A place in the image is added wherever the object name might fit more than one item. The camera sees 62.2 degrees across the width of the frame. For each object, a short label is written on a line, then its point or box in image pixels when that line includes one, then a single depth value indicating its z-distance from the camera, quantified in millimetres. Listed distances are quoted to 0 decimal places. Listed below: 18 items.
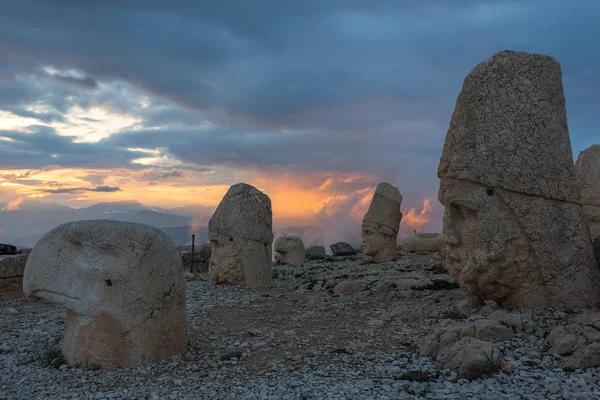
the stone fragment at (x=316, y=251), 27455
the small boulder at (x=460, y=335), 6814
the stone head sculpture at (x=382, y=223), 21062
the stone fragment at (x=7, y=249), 15734
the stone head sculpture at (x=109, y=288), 6820
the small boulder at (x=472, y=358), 5871
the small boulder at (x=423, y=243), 24328
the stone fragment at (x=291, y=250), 23656
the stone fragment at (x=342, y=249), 27344
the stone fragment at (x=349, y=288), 11961
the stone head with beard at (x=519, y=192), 8406
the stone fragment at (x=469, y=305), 8883
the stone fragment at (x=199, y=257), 19750
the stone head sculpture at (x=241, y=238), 14289
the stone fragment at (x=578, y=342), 5793
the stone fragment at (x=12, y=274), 13016
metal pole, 18975
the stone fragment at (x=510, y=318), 7371
